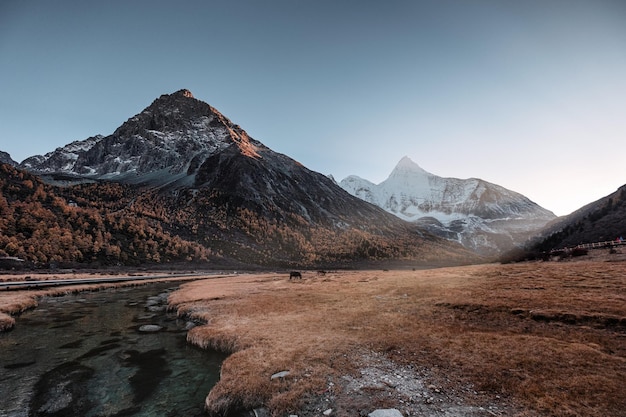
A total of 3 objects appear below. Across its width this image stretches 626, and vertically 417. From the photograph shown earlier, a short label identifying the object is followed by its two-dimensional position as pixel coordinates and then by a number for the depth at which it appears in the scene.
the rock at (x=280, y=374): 15.90
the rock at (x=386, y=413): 11.61
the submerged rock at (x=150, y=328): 31.20
